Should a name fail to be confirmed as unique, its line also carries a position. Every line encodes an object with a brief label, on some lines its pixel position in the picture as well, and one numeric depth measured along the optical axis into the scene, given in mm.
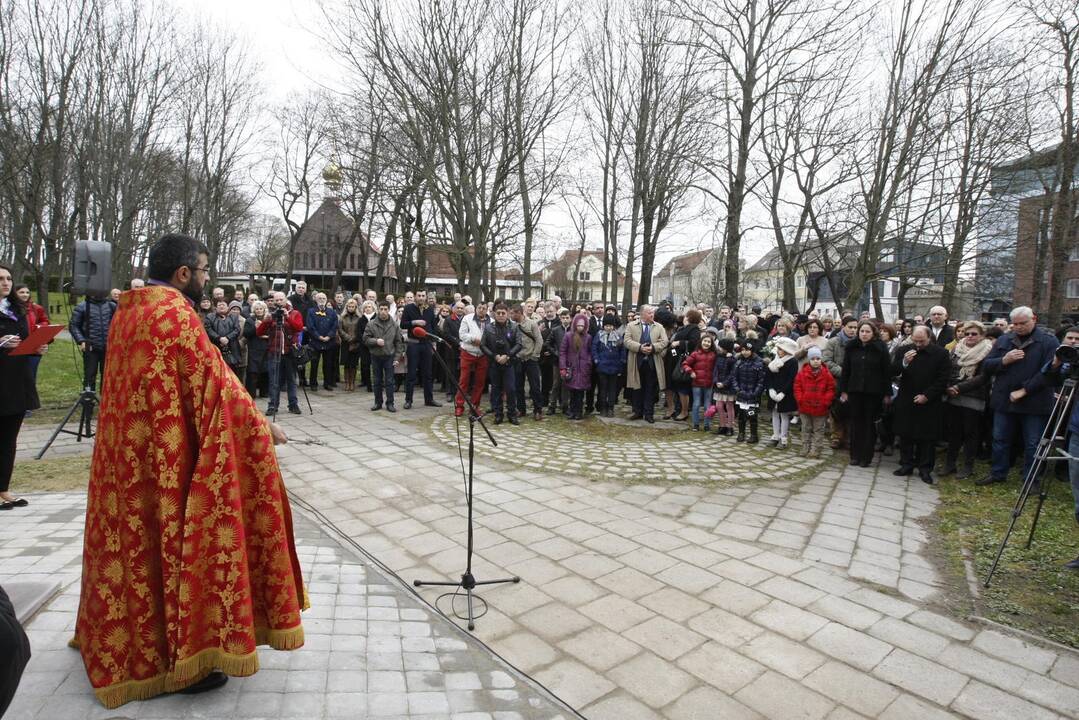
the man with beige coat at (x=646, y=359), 9883
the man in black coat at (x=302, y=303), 11531
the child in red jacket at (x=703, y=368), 9367
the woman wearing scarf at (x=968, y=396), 7414
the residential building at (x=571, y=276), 73625
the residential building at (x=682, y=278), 68000
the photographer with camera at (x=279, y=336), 9258
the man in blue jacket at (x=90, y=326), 8492
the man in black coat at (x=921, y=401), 7234
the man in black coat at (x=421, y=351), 10711
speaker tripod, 7379
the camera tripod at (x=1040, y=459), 4277
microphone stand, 3508
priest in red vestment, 2510
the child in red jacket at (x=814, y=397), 7934
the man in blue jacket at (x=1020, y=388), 6688
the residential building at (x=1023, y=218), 14695
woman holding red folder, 4949
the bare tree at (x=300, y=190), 32125
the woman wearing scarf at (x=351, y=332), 12016
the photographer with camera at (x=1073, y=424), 4500
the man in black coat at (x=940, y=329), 8867
